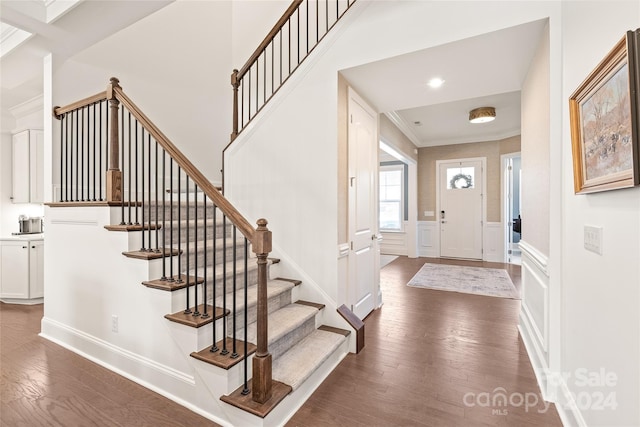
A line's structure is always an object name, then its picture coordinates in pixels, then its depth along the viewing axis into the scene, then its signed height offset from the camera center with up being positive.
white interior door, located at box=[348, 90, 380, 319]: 3.05 +0.06
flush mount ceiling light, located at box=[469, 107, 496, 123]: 4.84 +1.59
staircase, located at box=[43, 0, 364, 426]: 1.81 -0.74
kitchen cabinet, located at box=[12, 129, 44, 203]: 4.38 +0.71
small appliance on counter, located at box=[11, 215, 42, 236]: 4.55 -0.14
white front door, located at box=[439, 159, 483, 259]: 7.00 +0.07
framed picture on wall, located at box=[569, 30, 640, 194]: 1.08 +0.39
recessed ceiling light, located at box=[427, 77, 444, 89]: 2.85 +1.26
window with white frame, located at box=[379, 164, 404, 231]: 7.89 +0.41
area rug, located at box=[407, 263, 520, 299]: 4.53 -1.17
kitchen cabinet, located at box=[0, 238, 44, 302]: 4.05 -0.72
